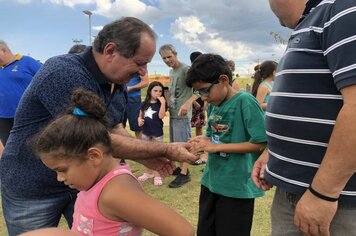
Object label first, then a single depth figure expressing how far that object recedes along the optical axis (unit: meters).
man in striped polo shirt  1.38
